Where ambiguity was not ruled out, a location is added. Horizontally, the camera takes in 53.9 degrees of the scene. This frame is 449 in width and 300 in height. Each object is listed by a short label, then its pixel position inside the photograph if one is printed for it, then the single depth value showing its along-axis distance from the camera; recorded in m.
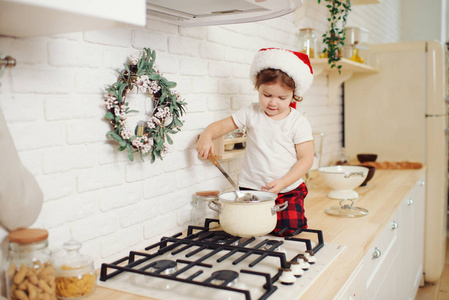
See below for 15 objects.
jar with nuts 0.98
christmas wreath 1.31
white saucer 2.22
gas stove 1.10
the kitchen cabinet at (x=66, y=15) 0.73
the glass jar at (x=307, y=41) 2.47
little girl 1.60
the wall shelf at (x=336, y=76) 3.00
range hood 1.36
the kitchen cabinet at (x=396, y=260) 1.49
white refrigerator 3.13
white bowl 2.16
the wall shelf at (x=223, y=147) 1.75
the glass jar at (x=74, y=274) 1.06
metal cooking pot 1.38
